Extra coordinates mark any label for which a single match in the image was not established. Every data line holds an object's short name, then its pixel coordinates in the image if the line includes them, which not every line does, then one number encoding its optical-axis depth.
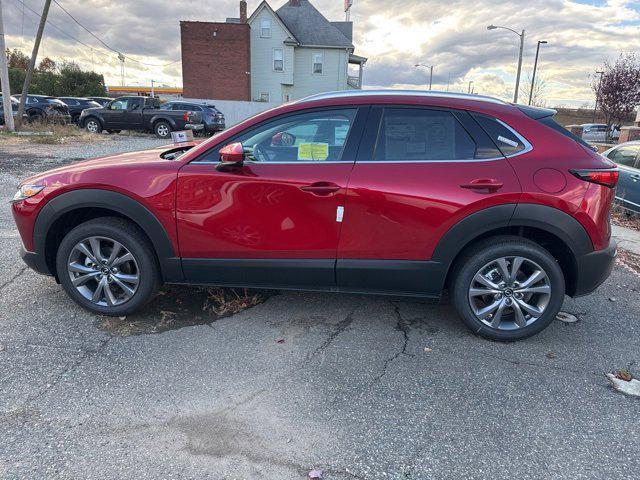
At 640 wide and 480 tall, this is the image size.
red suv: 3.16
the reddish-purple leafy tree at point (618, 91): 27.02
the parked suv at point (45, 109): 21.50
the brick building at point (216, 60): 34.38
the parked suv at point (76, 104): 25.44
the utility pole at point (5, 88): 16.89
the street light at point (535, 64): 30.06
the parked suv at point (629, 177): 8.61
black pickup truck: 19.89
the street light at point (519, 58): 24.62
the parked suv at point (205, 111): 20.88
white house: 35.16
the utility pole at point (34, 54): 17.62
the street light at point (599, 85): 28.48
